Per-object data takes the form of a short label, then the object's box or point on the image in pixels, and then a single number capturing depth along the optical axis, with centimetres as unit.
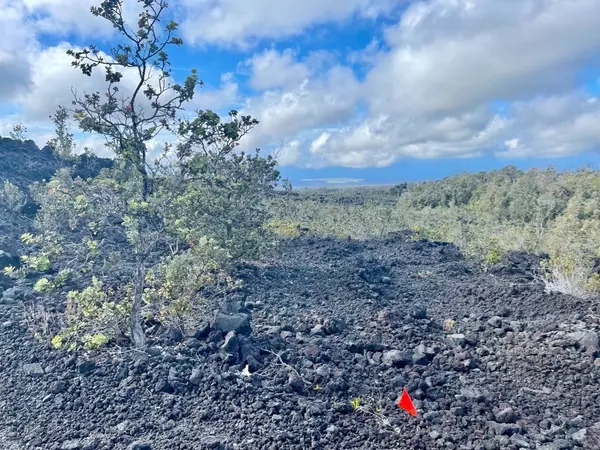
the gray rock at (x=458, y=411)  411
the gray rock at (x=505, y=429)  384
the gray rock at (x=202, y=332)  551
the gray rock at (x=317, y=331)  593
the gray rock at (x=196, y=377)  454
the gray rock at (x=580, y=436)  375
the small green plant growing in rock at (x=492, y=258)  982
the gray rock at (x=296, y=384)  449
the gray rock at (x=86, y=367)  480
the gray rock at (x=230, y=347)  502
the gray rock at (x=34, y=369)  489
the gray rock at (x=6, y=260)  807
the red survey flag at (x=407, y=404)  411
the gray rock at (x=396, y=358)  509
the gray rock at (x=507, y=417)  402
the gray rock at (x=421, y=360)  517
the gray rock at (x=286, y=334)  571
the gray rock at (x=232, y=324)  555
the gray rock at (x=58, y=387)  456
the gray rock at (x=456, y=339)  582
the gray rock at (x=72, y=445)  376
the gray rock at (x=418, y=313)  676
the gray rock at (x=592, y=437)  367
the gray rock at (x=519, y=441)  368
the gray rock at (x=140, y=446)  366
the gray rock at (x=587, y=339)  518
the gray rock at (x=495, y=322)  636
